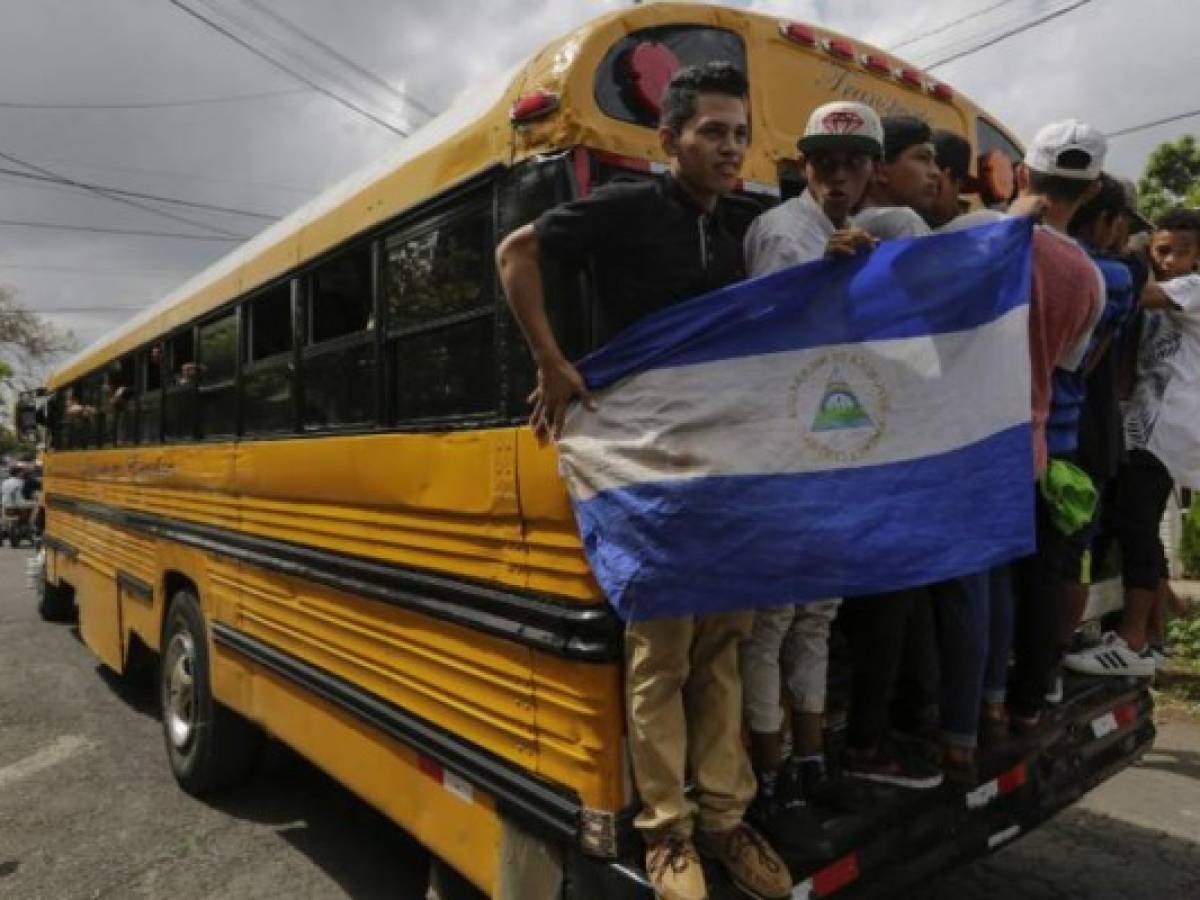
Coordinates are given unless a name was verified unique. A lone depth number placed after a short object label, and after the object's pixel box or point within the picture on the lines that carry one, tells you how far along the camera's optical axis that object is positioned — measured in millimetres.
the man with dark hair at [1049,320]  2482
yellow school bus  2285
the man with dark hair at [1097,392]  2777
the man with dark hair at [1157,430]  3229
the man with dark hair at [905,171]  2604
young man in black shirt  2127
